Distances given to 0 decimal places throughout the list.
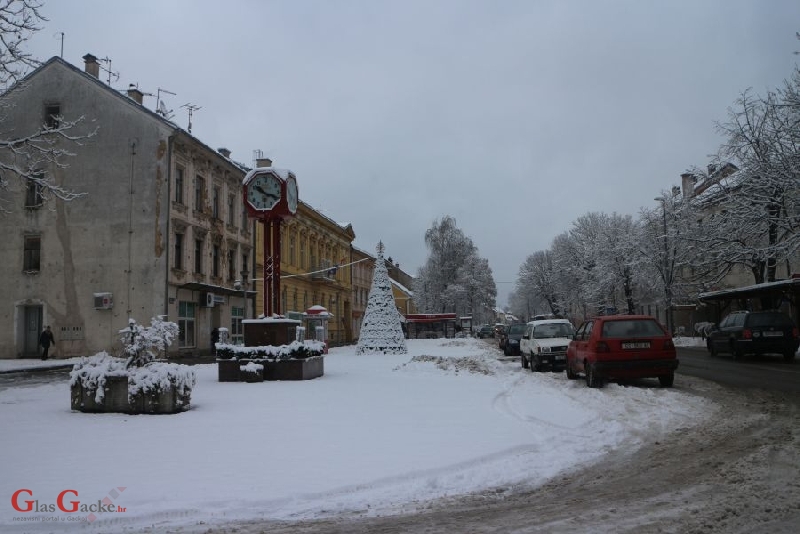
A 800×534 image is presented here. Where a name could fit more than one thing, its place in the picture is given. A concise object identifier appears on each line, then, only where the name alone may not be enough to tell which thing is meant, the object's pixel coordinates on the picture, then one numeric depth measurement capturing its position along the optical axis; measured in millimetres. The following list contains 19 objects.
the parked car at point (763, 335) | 20672
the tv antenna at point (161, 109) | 33625
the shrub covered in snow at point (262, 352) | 15305
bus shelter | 62500
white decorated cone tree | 27984
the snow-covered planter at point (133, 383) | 9625
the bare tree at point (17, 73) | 12961
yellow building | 42969
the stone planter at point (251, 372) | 14984
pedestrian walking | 26328
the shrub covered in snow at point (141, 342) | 10234
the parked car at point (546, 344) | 18109
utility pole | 42531
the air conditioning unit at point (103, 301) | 28250
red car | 12133
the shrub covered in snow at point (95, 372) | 9727
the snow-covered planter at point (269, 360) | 15258
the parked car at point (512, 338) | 29062
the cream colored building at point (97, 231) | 28562
